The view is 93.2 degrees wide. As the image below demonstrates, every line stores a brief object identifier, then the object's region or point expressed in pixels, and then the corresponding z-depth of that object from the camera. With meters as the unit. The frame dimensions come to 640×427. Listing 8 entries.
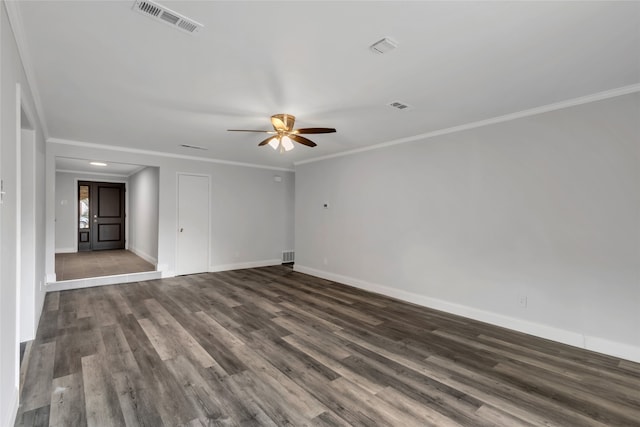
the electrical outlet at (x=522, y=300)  3.61
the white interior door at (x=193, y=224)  6.50
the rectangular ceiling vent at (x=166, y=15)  1.83
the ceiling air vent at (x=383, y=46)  2.17
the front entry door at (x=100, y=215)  9.65
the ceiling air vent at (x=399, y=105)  3.38
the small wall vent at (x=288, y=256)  8.15
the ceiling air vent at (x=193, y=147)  5.50
